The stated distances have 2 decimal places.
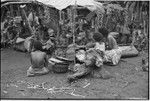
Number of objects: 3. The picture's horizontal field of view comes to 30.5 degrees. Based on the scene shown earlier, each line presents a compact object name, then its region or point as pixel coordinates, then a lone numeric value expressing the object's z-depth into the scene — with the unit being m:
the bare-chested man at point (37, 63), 7.77
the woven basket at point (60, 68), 7.86
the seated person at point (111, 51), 8.50
